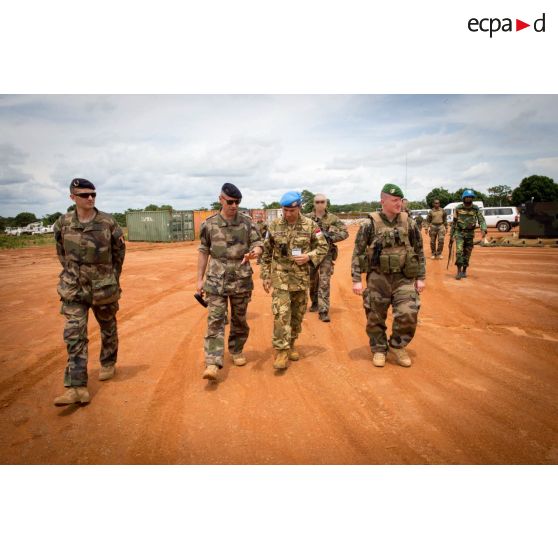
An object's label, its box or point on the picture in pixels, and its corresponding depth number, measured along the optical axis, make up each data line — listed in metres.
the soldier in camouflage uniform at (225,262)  4.08
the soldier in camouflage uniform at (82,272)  3.62
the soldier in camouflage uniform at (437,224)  12.89
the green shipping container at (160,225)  28.89
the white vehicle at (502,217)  27.27
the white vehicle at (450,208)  33.92
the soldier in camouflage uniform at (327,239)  6.29
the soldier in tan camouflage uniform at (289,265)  4.32
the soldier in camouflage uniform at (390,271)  4.26
